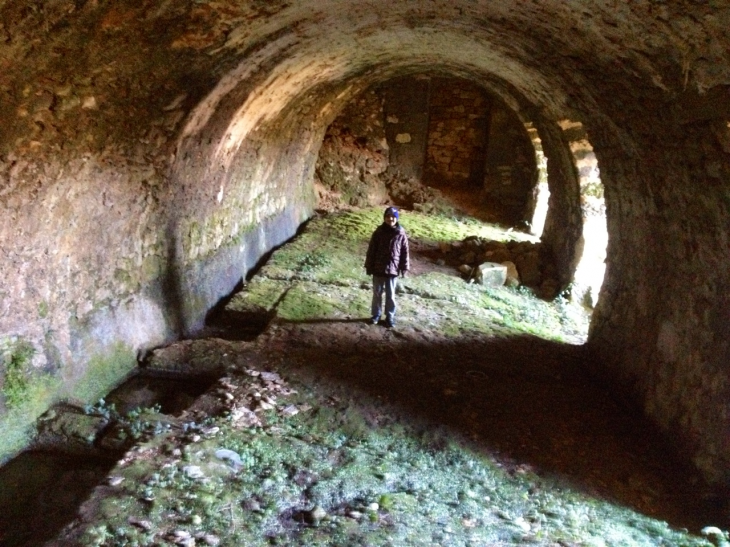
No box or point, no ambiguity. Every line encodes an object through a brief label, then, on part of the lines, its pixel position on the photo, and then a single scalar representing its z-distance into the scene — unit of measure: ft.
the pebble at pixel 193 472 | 10.58
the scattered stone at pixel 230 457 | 11.17
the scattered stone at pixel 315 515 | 9.78
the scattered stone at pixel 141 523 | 9.08
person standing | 19.19
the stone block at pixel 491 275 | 26.48
